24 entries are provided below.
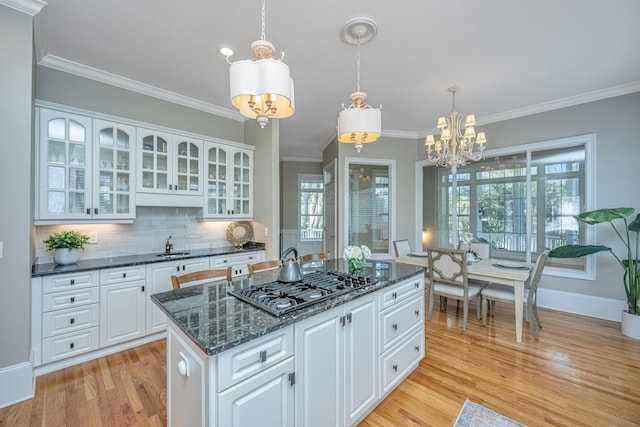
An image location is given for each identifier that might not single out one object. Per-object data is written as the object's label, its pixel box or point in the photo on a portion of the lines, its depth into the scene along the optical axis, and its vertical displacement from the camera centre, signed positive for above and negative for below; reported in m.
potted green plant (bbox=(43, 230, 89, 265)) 2.54 -0.31
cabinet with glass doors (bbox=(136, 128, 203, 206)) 3.07 +0.53
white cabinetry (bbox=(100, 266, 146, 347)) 2.60 -0.92
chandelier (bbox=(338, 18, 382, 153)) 1.96 +0.71
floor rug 1.81 -1.42
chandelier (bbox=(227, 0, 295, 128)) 1.39 +0.71
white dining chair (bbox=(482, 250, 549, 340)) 2.93 -0.95
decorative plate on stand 3.95 -0.31
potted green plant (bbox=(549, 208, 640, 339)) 3.01 -0.52
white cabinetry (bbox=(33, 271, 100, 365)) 2.31 -0.93
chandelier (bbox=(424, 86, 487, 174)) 3.27 +0.89
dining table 2.87 -0.68
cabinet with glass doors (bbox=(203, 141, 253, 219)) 3.62 +0.43
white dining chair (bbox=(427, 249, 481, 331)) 3.14 -0.79
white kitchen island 1.11 -0.73
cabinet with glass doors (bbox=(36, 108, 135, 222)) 2.48 +0.44
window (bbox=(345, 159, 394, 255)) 5.10 +0.15
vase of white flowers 2.13 -0.35
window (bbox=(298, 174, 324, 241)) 6.88 +0.12
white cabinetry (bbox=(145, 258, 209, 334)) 2.86 -0.74
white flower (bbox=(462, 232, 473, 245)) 3.69 -0.35
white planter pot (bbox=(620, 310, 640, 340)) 3.00 -1.27
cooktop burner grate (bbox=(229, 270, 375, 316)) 1.41 -0.48
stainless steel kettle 1.83 -0.40
